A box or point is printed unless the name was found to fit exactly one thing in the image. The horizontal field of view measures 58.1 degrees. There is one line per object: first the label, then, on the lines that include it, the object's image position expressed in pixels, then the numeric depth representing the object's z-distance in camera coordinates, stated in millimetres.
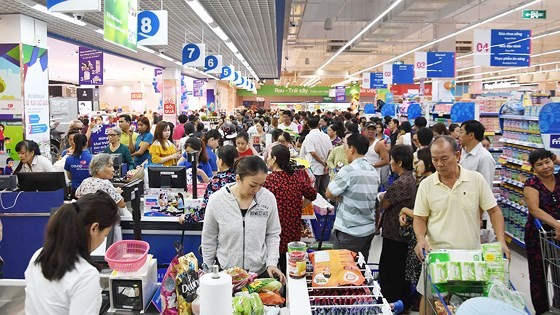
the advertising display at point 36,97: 9209
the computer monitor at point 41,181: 5336
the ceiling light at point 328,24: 16281
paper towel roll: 1949
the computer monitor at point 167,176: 4684
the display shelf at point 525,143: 6566
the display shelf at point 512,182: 6994
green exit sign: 12430
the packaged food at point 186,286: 2352
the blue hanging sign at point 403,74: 20797
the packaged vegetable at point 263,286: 2541
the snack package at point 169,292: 2447
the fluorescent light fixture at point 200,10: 8672
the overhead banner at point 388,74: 21922
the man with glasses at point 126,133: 8562
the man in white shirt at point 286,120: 11523
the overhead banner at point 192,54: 12477
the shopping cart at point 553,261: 3662
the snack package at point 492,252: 2752
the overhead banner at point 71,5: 5482
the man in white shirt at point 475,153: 5539
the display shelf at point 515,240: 6798
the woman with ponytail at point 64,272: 2068
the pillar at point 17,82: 9008
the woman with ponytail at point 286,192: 4098
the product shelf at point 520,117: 6659
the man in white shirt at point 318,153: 8031
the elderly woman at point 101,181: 4645
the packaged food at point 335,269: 2395
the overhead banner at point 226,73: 19344
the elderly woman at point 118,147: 7325
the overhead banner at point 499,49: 12852
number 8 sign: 8320
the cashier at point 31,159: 6176
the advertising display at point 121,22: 6098
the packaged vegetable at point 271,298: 2496
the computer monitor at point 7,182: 5242
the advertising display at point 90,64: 14375
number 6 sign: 15344
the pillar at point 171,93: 21047
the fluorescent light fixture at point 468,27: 11258
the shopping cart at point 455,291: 2633
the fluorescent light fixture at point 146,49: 15041
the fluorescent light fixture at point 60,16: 8586
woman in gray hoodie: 3162
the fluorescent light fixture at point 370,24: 10586
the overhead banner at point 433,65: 17219
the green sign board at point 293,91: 43219
